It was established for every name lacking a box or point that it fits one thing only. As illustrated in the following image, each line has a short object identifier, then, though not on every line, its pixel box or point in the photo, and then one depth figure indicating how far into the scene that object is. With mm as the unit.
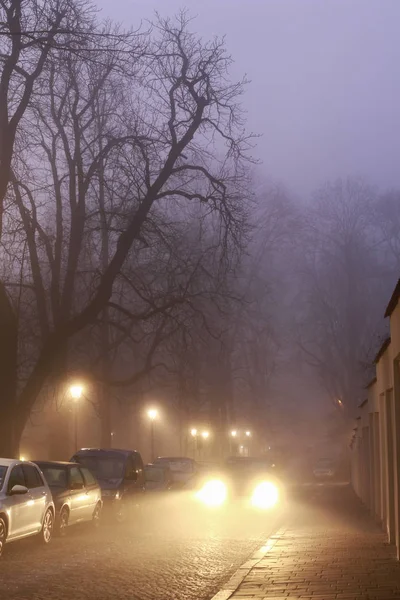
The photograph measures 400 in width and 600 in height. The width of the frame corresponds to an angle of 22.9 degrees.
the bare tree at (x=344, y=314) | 60156
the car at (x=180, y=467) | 42062
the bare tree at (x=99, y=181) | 25578
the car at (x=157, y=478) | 36125
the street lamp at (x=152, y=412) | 48438
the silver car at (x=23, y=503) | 15328
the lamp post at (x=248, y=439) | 97731
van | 24109
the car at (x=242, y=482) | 42719
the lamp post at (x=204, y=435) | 69212
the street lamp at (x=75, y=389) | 34750
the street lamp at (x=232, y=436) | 73588
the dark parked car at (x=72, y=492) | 19516
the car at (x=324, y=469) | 73438
